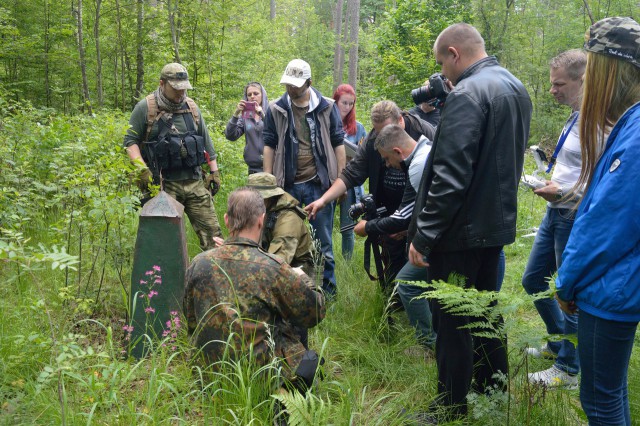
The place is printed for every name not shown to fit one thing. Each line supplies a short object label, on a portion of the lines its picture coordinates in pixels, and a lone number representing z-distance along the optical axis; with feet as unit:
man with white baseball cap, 15.26
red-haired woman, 18.22
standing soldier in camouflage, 15.38
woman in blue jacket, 5.60
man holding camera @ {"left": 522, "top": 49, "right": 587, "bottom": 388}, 10.42
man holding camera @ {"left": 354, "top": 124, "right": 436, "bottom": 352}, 11.36
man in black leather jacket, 8.23
